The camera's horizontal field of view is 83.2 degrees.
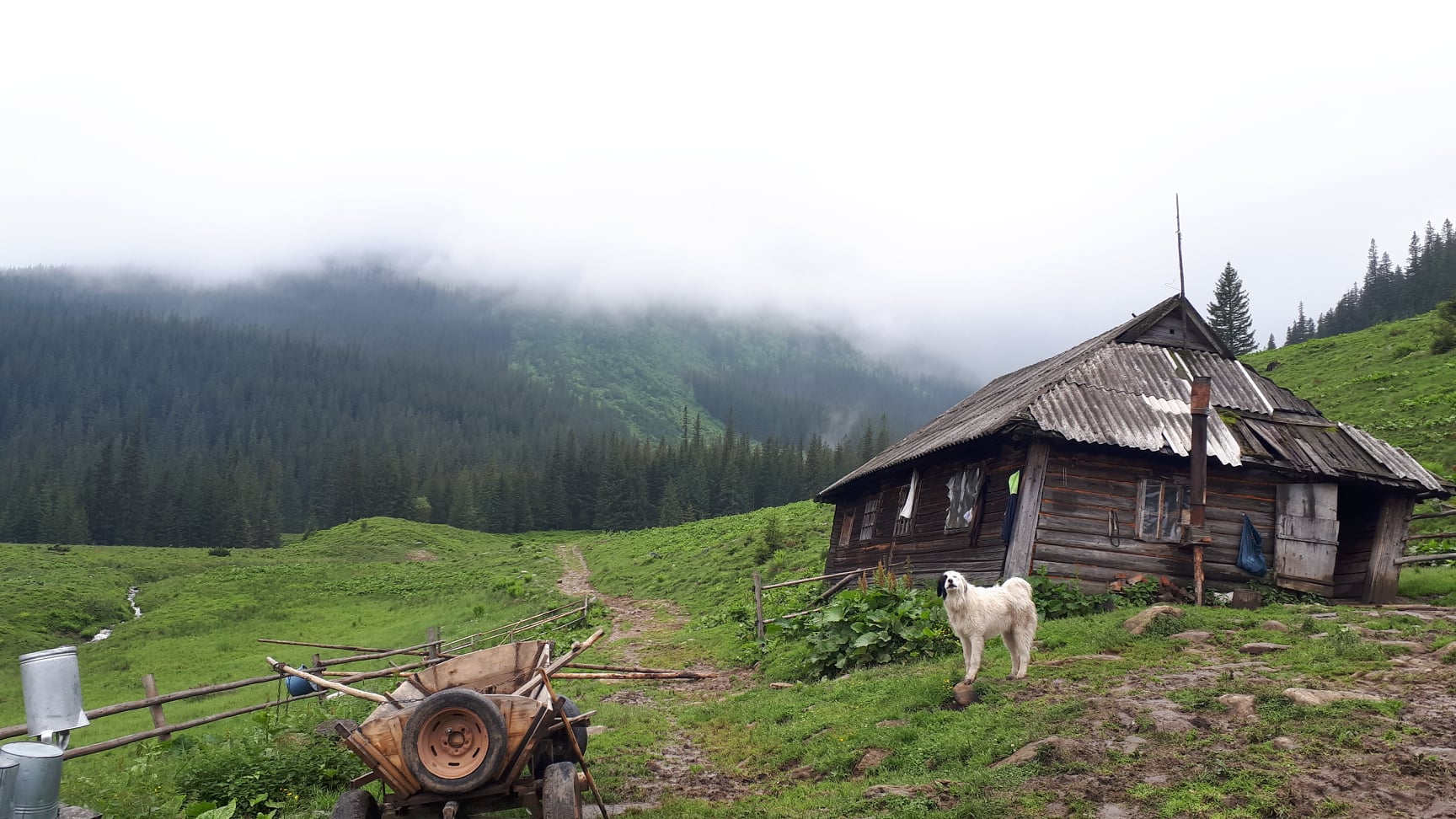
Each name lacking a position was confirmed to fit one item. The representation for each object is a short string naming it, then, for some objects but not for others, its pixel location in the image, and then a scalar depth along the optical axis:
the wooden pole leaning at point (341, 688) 7.29
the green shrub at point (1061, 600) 16.94
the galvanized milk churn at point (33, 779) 6.12
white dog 11.70
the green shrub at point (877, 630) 15.28
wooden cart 6.54
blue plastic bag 18.00
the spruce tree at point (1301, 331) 112.69
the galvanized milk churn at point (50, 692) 6.47
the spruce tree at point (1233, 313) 86.62
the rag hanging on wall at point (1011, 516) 17.94
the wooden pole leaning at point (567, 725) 7.34
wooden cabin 17.84
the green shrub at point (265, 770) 9.45
